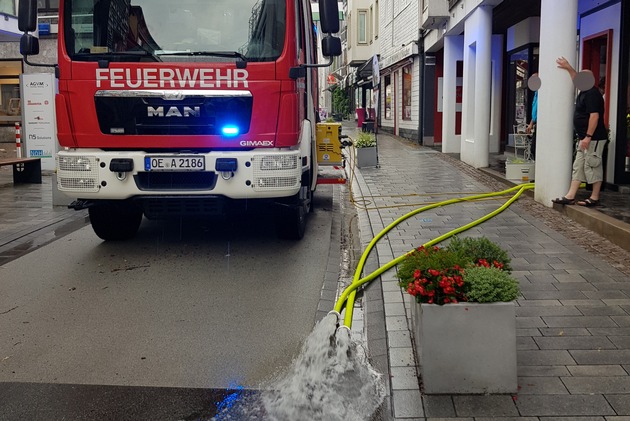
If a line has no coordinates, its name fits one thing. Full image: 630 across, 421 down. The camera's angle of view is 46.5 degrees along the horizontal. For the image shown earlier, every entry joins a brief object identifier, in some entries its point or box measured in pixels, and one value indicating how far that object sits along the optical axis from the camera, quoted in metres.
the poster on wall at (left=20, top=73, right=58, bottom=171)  17.67
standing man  9.27
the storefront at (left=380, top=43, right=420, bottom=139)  27.86
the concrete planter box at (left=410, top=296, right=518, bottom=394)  3.95
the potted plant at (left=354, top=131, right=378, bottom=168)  17.80
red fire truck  7.66
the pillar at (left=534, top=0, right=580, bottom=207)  9.79
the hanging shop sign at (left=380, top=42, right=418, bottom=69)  26.95
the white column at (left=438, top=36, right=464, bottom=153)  21.67
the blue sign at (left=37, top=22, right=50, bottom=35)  28.07
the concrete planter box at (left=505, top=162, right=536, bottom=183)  12.73
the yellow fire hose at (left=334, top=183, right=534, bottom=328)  5.59
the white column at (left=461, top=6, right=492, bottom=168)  15.71
